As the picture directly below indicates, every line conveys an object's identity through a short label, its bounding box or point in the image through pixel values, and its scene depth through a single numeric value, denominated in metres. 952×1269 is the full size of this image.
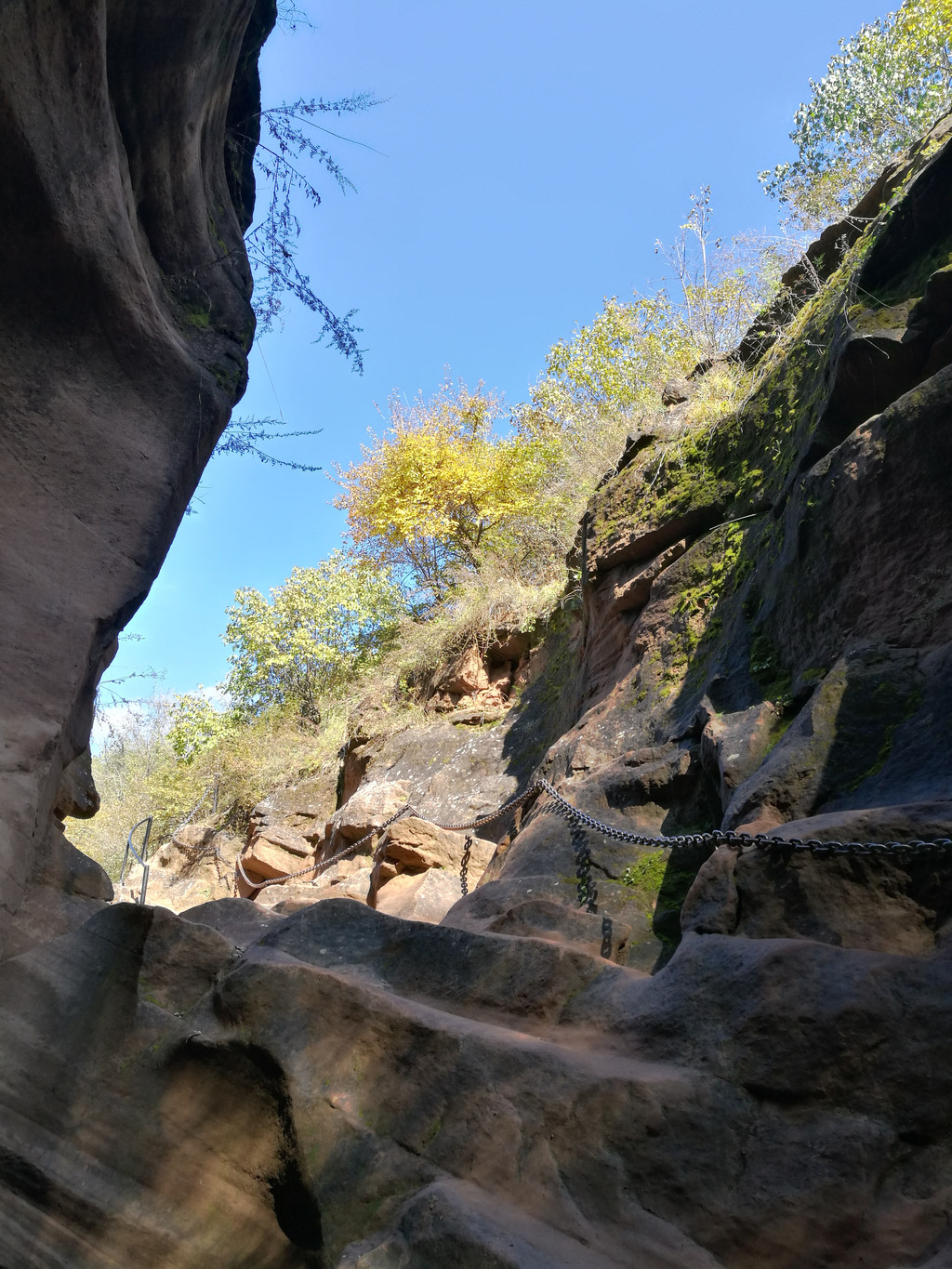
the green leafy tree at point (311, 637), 21.09
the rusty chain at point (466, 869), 8.16
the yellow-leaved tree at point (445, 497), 20.36
